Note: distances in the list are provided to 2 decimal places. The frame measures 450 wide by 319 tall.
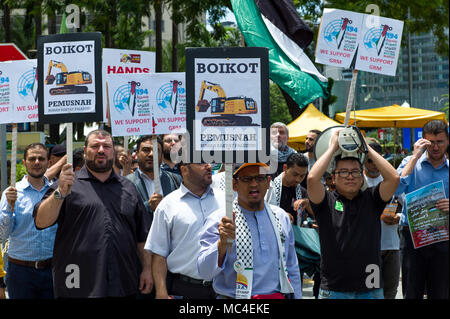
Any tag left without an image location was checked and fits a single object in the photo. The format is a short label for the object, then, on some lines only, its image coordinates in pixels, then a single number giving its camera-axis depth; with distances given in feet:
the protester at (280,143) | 29.43
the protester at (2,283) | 20.22
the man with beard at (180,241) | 18.83
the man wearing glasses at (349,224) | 17.28
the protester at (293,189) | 24.96
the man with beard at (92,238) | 18.71
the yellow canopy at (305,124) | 53.01
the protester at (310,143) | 31.78
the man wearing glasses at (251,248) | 16.20
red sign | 29.81
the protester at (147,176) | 24.23
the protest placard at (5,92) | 25.68
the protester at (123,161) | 28.43
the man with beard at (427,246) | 20.86
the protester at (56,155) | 26.20
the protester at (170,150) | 27.09
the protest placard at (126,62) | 28.22
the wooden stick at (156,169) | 22.58
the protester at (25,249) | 22.66
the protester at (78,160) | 27.71
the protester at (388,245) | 24.91
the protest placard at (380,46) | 25.09
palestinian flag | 41.27
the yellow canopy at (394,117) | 56.80
